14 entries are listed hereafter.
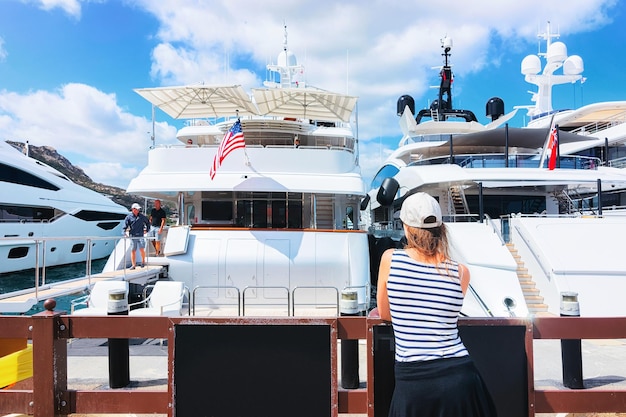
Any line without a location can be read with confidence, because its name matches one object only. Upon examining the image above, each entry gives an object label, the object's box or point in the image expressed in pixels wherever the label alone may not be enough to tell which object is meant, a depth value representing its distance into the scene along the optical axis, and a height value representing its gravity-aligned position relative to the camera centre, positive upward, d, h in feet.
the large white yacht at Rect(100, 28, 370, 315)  34.12 +2.02
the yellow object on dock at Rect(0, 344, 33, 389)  12.89 -4.60
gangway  24.48 -4.85
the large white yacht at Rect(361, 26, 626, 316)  34.71 +2.40
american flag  37.32 +6.58
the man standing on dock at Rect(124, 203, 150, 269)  36.60 -0.91
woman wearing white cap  6.86 -1.92
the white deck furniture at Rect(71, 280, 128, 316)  28.20 -5.14
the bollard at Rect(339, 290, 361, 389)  13.42 -4.41
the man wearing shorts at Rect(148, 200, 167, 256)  42.96 -0.08
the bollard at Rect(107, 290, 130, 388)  12.73 -4.26
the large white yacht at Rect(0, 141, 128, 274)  79.07 +1.84
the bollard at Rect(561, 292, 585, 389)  12.35 -4.45
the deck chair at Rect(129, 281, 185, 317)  28.48 -5.49
